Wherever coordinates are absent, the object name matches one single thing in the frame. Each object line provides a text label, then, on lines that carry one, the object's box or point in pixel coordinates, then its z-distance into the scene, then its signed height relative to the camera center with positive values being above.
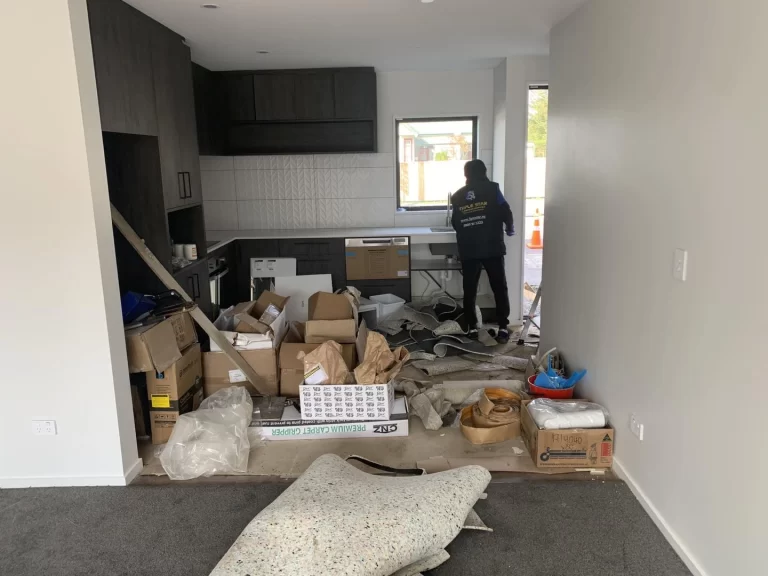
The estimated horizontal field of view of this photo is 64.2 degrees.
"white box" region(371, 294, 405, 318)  5.50 -1.21
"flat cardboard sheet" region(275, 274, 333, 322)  5.11 -1.01
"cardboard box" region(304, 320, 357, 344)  3.86 -1.00
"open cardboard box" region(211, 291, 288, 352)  3.77 -0.98
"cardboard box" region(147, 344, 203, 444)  3.30 -1.20
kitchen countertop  5.76 -0.60
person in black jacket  5.12 -0.53
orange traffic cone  8.93 -1.03
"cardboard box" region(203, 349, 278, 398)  3.73 -1.21
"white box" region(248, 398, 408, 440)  3.41 -1.42
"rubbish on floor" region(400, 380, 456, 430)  3.52 -1.40
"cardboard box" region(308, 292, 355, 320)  3.99 -0.89
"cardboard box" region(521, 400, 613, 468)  2.97 -1.35
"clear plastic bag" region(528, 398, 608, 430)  3.00 -1.22
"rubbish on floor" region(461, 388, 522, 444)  3.30 -1.37
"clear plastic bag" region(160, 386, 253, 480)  3.03 -1.36
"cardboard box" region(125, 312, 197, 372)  3.11 -0.89
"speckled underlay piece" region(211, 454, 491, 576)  2.03 -1.25
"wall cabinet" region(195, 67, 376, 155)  5.58 +0.65
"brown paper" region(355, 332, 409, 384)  3.37 -1.07
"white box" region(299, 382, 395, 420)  3.37 -1.26
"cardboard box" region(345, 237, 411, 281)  5.77 -0.82
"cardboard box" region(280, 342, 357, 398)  3.77 -1.17
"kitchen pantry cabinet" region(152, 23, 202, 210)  3.69 +0.34
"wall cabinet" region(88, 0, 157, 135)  2.93 +0.54
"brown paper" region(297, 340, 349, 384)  3.40 -1.08
